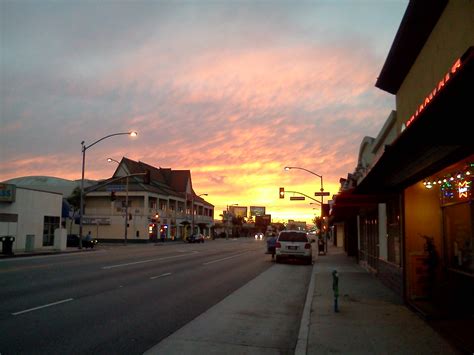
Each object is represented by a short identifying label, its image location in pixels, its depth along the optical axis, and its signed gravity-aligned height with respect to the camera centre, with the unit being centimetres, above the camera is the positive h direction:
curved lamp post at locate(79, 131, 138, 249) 3810 +601
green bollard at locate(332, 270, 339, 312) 999 -114
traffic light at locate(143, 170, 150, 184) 3172 +346
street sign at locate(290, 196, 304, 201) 4340 +314
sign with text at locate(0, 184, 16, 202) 3516 +264
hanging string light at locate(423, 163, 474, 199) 841 +102
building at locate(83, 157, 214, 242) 6656 +285
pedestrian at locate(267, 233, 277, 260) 3138 -86
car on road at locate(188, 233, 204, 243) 6994 -130
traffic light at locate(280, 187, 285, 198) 4089 +343
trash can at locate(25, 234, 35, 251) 3406 -108
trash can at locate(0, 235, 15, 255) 2994 -110
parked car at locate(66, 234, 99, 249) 4532 -122
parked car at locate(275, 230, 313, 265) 2619 -91
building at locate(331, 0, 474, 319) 600 +115
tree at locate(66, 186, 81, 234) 6748 +425
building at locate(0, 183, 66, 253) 3541 +85
